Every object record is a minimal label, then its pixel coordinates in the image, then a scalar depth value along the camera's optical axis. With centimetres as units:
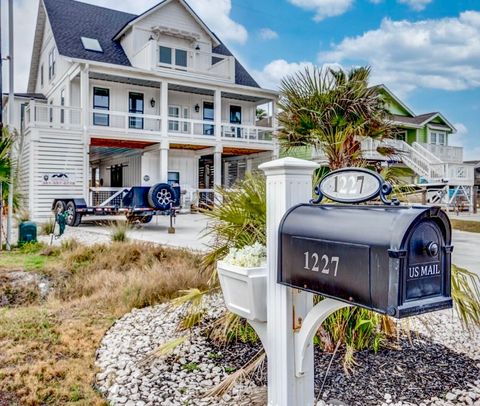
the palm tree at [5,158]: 922
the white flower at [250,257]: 277
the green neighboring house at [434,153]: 2469
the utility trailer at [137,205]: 1427
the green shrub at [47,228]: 1273
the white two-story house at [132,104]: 1773
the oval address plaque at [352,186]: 216
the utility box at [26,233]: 1034
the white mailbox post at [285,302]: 244
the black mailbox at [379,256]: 179
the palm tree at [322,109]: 673
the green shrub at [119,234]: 945
